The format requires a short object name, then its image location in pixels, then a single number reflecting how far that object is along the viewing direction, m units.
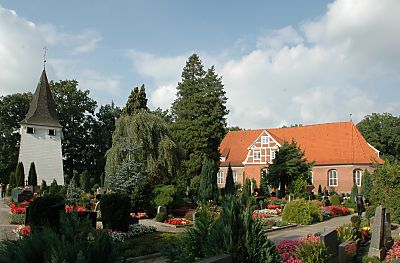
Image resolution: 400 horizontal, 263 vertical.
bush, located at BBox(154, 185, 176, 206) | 21.11
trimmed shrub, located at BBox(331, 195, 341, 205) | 29.98
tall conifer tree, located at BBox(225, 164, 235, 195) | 29.56
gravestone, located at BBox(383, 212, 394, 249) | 12.04
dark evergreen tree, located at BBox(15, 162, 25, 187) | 36.19
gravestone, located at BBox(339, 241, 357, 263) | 9.43
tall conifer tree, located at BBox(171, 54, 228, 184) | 35.31
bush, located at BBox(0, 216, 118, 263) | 4.34
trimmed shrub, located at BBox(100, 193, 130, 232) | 13.77
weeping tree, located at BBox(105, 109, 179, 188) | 27.25
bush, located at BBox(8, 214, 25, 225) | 17.10
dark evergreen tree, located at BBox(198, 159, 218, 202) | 26.67
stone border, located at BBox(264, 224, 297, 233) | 16.83
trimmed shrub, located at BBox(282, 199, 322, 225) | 19.72
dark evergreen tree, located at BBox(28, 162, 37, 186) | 36.54
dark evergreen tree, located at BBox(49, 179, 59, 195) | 27.10
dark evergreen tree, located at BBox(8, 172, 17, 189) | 35.80
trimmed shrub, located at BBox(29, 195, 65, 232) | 11.52
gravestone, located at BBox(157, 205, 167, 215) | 19.80
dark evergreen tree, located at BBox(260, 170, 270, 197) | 34.01
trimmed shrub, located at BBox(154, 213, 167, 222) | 19.10
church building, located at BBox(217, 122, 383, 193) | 42.47
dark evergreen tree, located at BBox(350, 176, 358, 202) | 31.51
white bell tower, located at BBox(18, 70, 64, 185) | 42.38
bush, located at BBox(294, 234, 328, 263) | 8.51
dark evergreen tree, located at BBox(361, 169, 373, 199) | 31.50
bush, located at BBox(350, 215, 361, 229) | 14.81
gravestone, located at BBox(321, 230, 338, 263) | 8.57
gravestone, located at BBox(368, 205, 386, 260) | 10.89
